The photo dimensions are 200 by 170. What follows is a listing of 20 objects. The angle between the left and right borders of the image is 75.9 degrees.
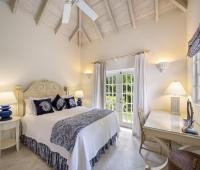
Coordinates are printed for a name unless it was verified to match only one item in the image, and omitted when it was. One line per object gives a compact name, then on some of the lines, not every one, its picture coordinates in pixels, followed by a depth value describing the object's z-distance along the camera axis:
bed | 1.95
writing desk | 1.78
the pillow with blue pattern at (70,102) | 3.91
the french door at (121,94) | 4.30
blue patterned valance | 1.89
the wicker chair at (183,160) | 1.31
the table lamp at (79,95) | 4.66
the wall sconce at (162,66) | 3.40
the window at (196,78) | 2.45
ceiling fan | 2.24
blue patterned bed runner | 1.99
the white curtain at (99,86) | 4.52
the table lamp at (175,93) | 2.91
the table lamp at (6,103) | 2.79
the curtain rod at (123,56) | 3.69
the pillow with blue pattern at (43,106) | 3.12
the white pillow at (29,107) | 3.16
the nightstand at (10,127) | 2.71
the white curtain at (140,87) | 3.62
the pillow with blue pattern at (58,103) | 3.62
